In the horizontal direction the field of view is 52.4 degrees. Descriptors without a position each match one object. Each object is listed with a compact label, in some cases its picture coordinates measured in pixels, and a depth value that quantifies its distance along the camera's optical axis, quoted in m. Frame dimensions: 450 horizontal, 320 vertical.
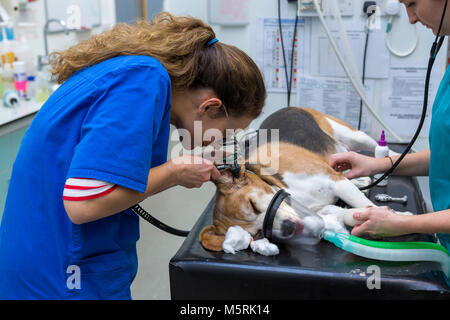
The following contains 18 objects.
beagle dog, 1.45
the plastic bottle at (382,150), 1.92
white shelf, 2.24
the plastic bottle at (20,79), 2.62
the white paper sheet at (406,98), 2.84
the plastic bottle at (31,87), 2.71
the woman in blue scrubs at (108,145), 0.93
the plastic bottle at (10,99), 2.51
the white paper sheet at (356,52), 2.84
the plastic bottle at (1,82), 2.60
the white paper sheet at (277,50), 2.96
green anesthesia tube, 1.20
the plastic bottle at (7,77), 2.62
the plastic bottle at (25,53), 2.72
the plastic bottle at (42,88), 2.68
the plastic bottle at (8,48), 2.63
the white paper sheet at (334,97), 2.96
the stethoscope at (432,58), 1.07
